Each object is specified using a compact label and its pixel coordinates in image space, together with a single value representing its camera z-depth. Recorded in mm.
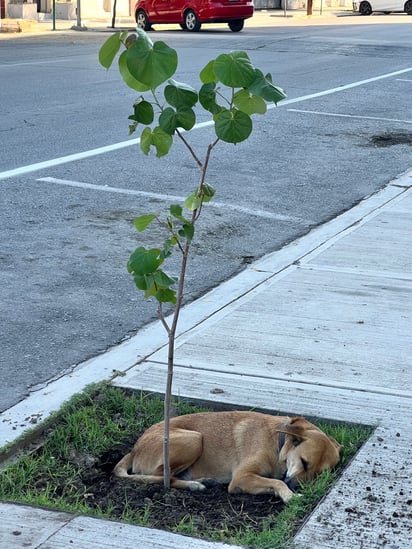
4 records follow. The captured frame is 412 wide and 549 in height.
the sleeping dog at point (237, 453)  3941
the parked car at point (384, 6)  47375
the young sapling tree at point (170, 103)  3424
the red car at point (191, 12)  32250
